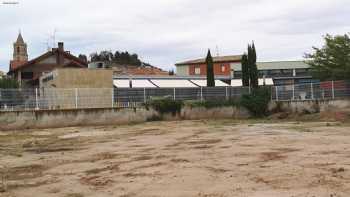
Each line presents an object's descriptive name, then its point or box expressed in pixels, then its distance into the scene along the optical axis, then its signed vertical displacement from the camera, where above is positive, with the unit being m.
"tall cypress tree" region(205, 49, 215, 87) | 46.10 +1.99
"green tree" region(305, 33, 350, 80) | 44.53 +2.88
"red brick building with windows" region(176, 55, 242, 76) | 91.44 +5.23
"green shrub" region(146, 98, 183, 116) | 36.18 -0.51
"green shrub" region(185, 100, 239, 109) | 37.47 -0.47
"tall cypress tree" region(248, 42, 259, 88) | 43.25 +2.22
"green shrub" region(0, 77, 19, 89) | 58.91 +1.88
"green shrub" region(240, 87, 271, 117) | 38.16 -0.43
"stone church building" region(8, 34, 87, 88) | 73.88 +4.75
